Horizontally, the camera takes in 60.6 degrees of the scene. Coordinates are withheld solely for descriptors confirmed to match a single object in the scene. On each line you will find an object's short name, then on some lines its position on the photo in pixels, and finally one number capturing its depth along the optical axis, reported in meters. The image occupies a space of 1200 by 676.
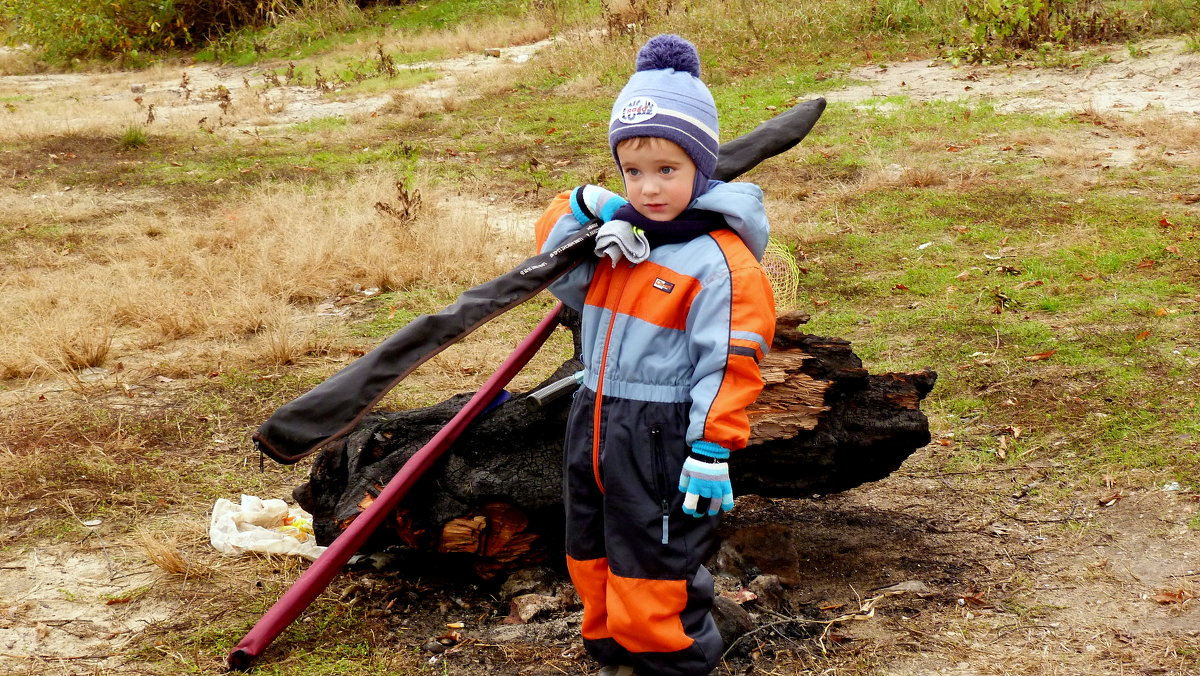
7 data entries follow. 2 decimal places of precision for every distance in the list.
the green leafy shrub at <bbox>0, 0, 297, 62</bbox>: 19.00
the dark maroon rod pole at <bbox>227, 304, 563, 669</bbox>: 3.16
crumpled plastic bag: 3.83
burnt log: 3.53
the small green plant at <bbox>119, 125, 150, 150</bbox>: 11.53
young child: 2.57
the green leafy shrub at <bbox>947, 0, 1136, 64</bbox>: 11.06
